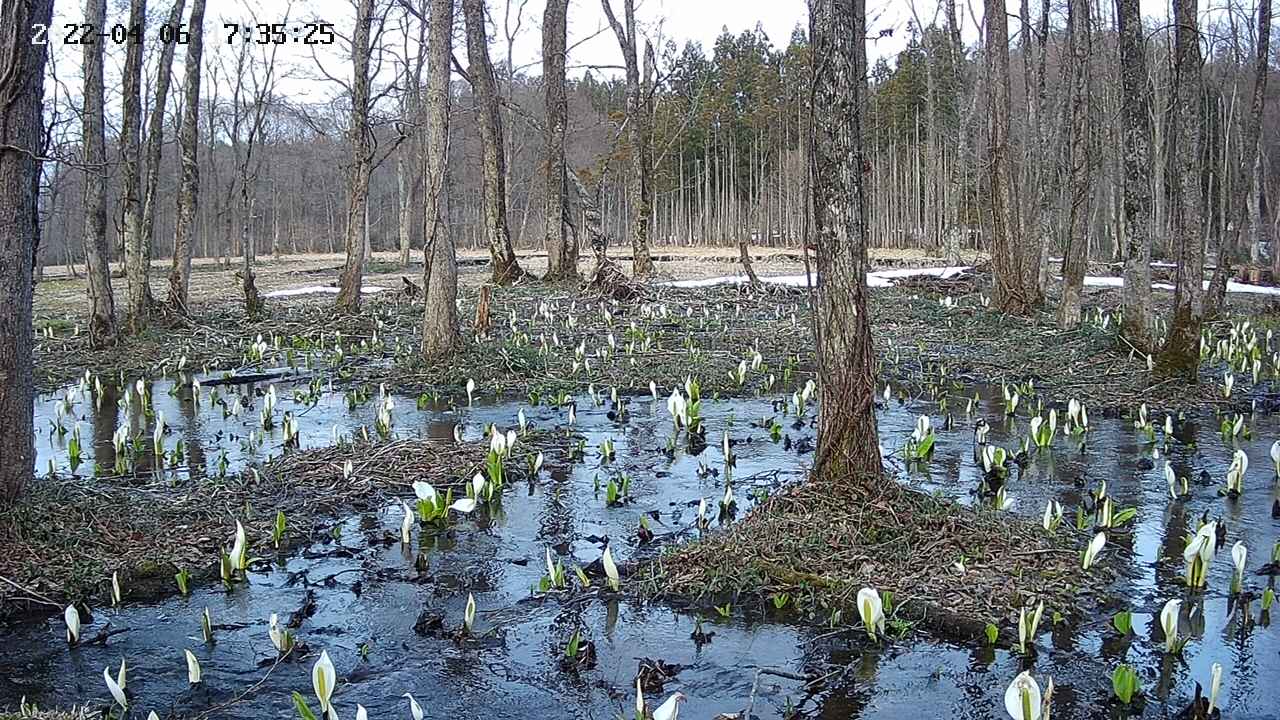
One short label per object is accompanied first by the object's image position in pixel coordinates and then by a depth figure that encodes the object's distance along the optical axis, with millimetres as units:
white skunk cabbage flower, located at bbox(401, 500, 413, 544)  5785
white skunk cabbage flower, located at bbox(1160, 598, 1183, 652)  4168
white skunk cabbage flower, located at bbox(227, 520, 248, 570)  5297
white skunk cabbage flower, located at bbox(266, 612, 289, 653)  4273
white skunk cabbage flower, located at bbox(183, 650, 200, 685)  3997
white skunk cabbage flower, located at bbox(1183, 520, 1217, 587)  4844
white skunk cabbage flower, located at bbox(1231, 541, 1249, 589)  4740
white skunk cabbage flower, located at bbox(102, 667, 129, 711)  3620
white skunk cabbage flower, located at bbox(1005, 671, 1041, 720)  3357
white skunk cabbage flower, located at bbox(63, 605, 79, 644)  4426
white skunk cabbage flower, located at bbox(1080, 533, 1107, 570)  4953
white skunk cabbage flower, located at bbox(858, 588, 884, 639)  4406
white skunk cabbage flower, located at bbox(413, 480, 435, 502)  5988
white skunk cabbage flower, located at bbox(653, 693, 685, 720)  3143
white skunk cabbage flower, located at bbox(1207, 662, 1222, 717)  3607
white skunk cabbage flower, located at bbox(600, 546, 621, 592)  5039
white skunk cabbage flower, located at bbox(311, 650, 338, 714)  3576
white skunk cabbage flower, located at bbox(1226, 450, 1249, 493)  6539
